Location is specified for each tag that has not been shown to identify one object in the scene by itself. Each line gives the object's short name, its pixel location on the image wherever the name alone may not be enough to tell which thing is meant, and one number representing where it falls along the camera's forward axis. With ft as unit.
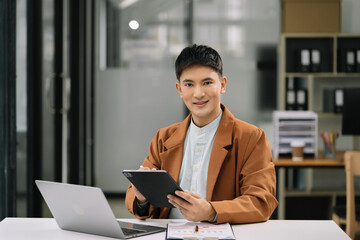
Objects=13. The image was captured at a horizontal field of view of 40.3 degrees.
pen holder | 11.73
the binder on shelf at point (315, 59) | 14.33
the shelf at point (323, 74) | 14.42
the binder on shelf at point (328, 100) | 14.84
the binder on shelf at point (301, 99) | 14.21
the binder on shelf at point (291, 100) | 14.26
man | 5.42
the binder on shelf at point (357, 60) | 14.33
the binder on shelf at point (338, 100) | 14.15
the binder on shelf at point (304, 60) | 14.26
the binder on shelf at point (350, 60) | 14.34
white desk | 4.67
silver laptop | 4.42
